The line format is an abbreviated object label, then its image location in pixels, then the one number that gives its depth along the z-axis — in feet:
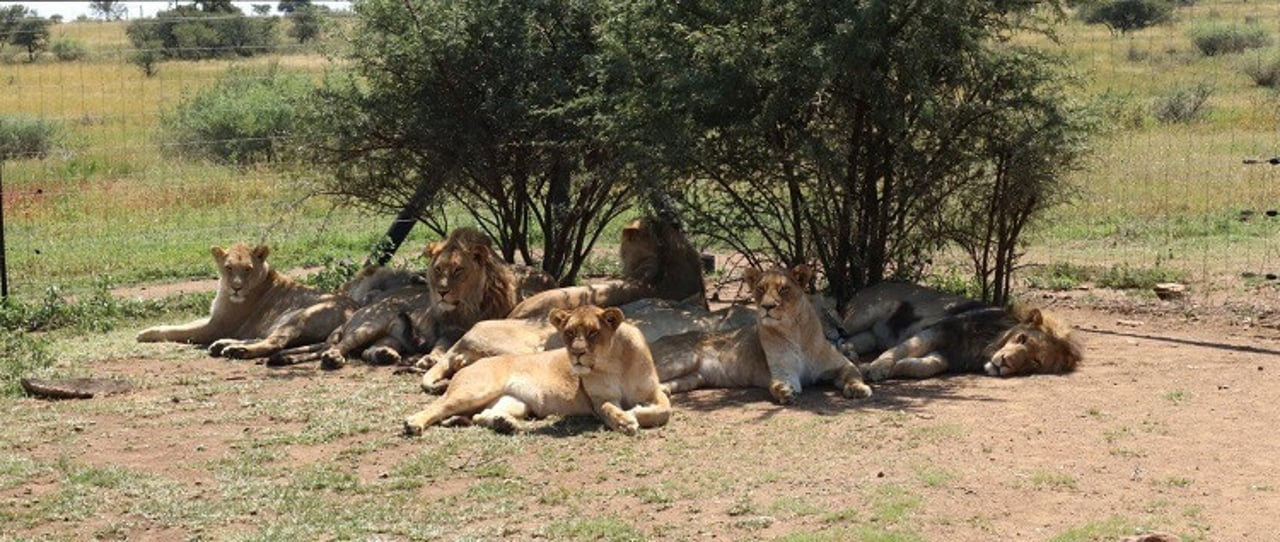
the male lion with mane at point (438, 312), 45.09
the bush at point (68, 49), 108.99
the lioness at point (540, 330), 41.63
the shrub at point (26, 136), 88.38
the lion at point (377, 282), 49.34
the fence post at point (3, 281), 54.29
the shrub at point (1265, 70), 91.35
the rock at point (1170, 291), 51.01
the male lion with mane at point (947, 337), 40.86
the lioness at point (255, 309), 48.08
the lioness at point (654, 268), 47.06
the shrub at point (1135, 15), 80.71
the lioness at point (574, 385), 35.99
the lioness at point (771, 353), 39.65
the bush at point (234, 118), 84.17
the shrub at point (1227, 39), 108.17
